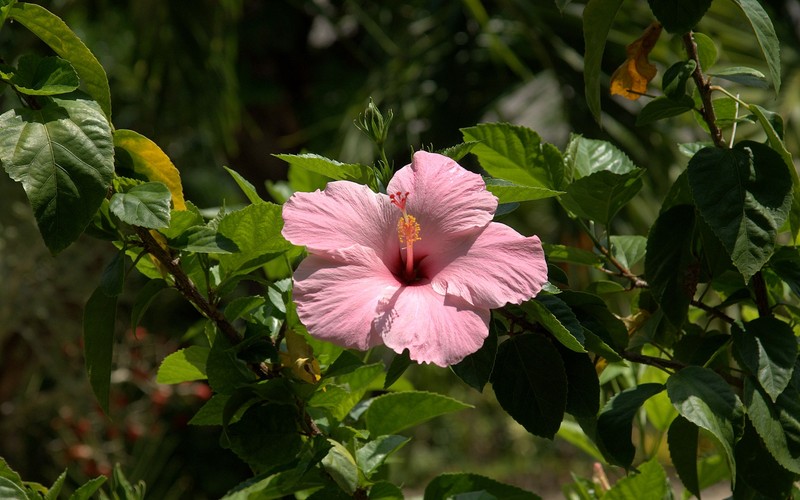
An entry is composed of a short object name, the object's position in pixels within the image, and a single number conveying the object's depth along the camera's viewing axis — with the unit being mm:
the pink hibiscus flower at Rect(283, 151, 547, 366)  2089
